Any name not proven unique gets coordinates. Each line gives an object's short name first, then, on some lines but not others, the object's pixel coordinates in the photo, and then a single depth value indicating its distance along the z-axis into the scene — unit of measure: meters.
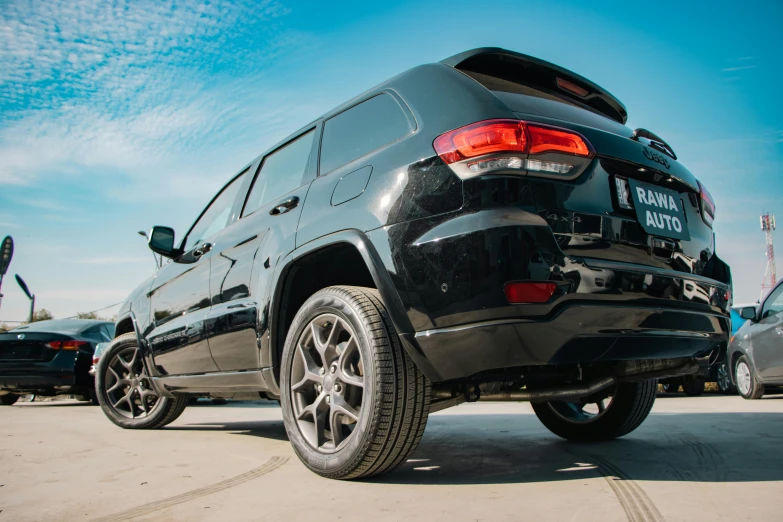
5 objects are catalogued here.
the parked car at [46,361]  7.99
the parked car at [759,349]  7.32
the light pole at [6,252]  18.17
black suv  2.10
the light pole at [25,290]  23.78
